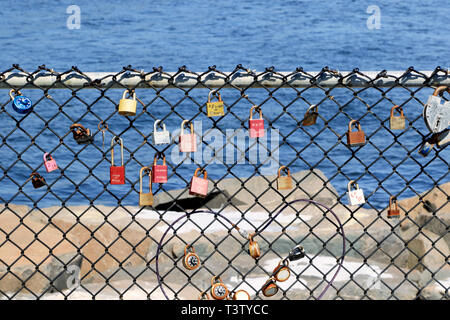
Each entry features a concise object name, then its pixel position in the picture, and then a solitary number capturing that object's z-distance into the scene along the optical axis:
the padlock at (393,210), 8.11
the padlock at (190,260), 8.29
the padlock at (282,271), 8.27
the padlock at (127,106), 7.15
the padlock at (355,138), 7.56
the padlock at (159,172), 7.56
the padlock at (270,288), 8.26
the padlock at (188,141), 7.34
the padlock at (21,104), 7.40
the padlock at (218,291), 8.27
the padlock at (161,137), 7.15
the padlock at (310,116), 7.42
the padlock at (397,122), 7.52
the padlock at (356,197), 7.77
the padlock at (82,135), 7.59
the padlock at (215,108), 7.18
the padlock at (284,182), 7.66
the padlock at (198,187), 7.50
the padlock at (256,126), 7.39
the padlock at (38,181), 7.91
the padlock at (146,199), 7.61
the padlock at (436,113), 7.51
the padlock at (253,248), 8.09
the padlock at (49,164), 7.54
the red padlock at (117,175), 7.57
